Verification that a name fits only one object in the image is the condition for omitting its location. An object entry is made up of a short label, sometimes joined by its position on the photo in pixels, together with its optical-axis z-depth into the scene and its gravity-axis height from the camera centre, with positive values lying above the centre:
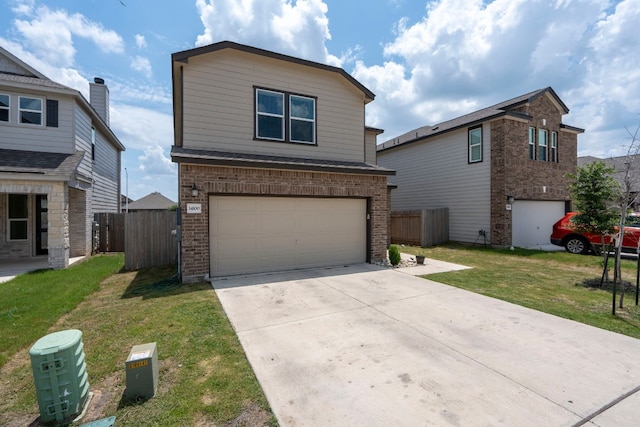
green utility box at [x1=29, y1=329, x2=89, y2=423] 2.66 -1.48
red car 11.15 -1.04
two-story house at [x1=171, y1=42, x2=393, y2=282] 7.76 +1.26
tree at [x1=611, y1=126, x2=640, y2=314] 6.21 +0.60
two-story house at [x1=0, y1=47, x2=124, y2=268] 9.33 +1.66
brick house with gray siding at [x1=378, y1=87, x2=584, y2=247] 13.87 +2.16
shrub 9.54 -1.37
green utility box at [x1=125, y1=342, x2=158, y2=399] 2.93 -1.60
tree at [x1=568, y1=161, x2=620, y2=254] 7.93 +0.36
